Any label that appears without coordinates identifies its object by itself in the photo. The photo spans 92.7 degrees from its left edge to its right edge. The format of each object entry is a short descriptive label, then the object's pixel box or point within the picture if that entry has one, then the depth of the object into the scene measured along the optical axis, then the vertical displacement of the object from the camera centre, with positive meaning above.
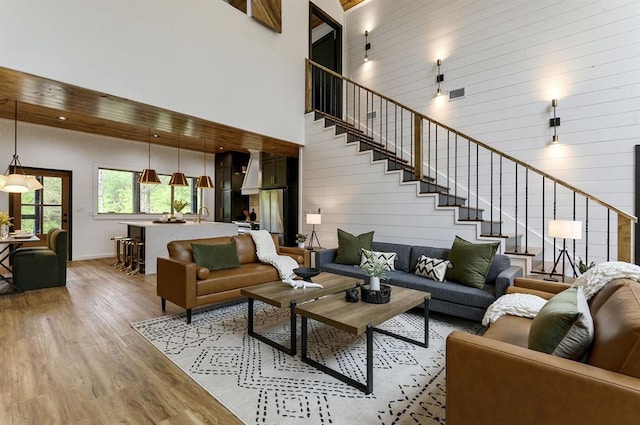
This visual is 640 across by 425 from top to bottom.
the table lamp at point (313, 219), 5.45 -0.16
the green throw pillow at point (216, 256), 3.70 -0.58
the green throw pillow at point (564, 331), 1.37 -0.56
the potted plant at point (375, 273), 2.68 -0.56
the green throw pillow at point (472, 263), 3.35 -0.60
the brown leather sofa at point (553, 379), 1.14 -0.70
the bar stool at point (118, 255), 6.41 -0.98
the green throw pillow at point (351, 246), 4.49 -0.54
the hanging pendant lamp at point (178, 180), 6.37 +0.62
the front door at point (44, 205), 6.47 +0.09
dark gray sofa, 3.09 -0.84
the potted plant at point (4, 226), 4.49 -0.26
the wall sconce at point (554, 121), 4.36 +1.28
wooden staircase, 3.89 +0.33
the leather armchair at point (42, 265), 4.47 -0.85
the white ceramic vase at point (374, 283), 2.66 -0.64
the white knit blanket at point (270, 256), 4.07 -0.66
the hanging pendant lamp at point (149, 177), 6.04 +0.64
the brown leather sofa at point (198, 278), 3.26 -0.80
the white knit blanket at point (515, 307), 2.29 -0.74
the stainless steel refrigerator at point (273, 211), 7.16 -0.03
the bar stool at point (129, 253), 5.89 -0.87
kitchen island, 5.71 -0.49
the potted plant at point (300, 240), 5.44 -0.54
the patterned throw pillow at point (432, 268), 3.59 -0.69
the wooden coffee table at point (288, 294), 2.62 -0.79
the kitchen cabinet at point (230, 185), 8.91 +0.74
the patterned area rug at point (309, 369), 1.90 -1.24
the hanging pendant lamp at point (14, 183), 4.34 +0.37
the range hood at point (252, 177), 7.91 +0.88
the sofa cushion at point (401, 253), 4.26 -0.61
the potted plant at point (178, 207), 6.75 +0.06
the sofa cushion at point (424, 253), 3.97 -0.57
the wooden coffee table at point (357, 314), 2.10 -0.79
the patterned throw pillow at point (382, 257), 4.17 -0.65
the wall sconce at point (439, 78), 5.50 +2.40
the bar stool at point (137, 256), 5.75 -0.90
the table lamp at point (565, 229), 2.95 -0.18
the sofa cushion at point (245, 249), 4.33 -0.56
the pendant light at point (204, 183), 6.91 +0.60
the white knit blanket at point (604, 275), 1.80 -0.39
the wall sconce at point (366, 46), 6.70 +3.61
